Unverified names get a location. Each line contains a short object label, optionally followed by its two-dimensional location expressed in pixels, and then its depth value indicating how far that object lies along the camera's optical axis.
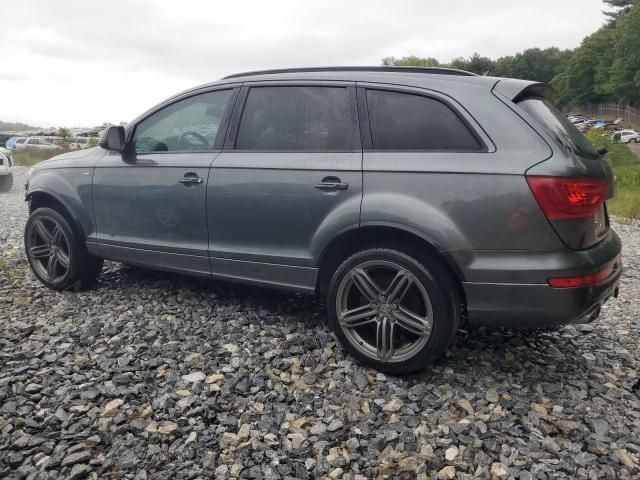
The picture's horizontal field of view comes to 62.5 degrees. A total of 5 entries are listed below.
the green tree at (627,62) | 50.31
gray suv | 2.77
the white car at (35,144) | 32.26
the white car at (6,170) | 13.93
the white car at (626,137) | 38.44
